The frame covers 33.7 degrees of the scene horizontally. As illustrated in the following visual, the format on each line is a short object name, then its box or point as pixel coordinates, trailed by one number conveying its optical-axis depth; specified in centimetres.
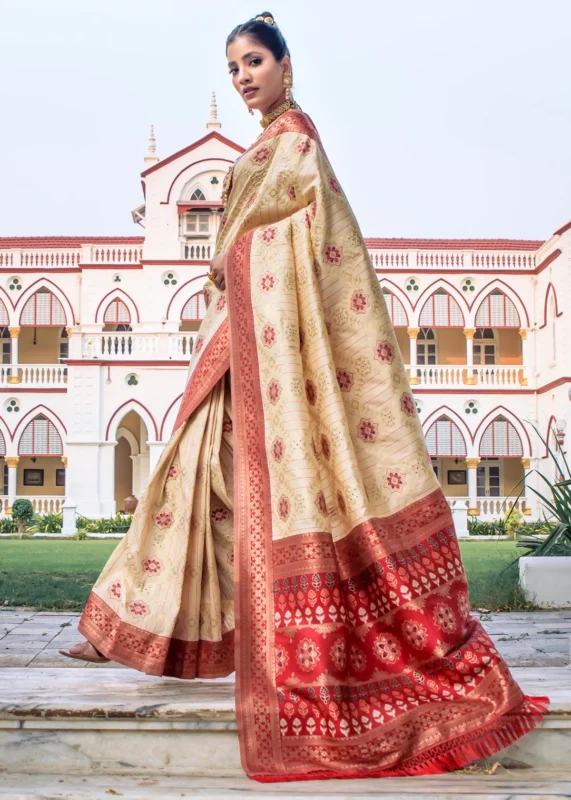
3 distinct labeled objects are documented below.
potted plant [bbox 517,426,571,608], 582
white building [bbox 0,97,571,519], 2222
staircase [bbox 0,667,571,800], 221
